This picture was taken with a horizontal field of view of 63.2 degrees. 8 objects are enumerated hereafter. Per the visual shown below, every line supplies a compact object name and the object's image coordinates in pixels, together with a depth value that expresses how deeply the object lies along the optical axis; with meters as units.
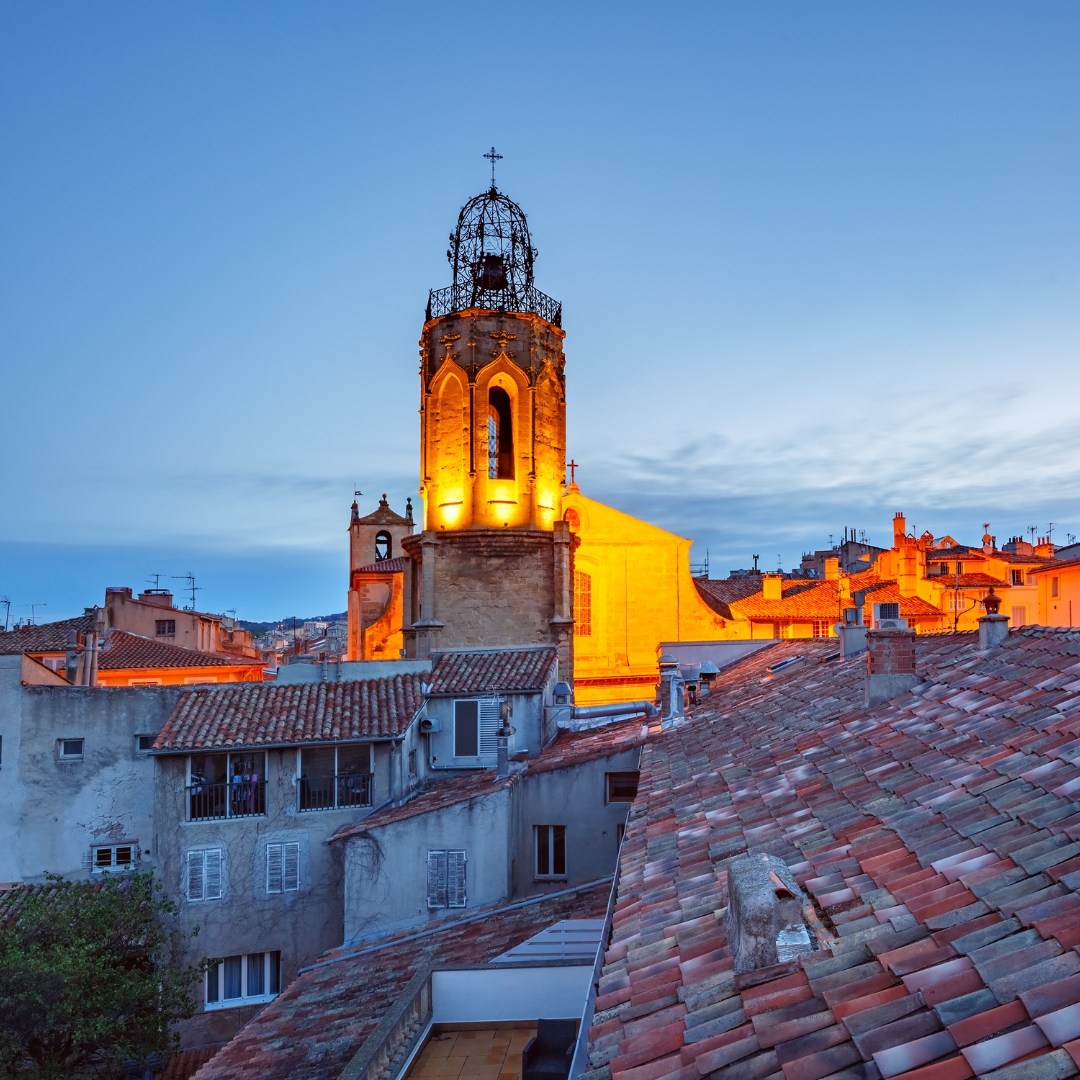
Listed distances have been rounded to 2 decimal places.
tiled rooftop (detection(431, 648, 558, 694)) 22.92
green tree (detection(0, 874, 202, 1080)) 14.53
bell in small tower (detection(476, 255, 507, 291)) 35.91
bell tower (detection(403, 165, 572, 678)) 32.81
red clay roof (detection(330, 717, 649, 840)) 18.27
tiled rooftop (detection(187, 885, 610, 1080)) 10.65
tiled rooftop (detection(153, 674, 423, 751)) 20.20
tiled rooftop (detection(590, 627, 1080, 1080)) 3.65
